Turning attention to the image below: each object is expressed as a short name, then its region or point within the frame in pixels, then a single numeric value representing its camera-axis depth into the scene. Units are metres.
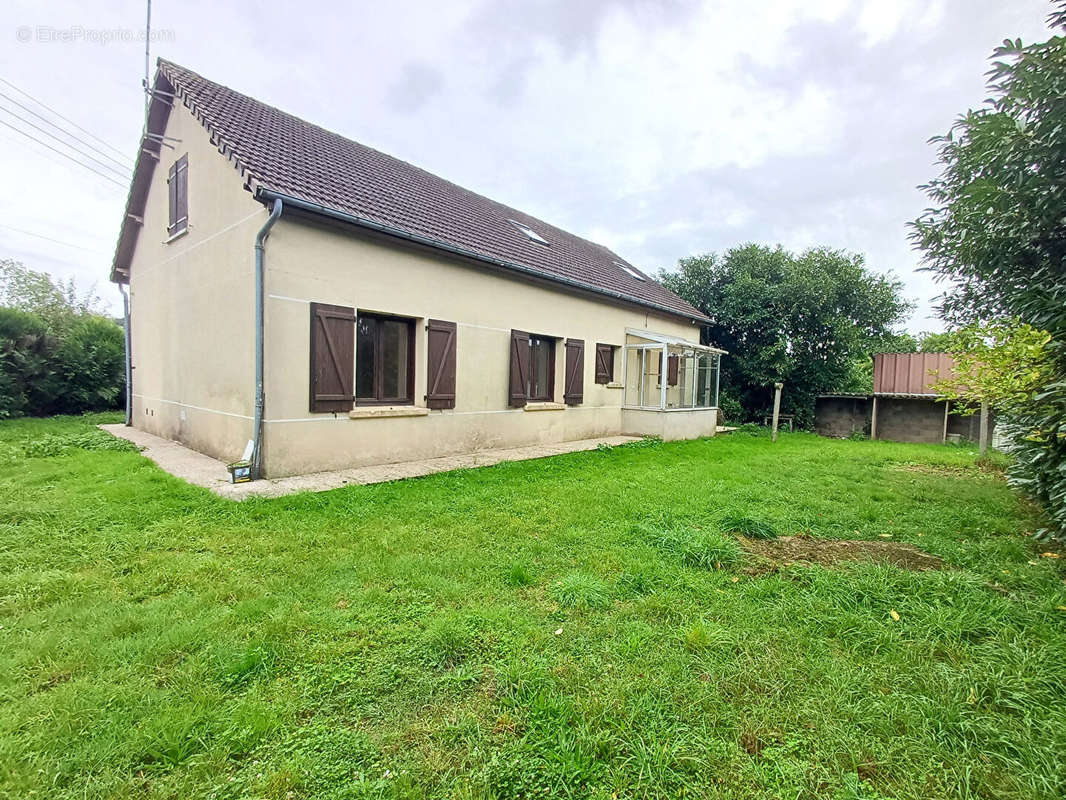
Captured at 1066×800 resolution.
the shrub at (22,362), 10.22
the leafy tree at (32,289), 17.91
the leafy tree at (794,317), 14.48
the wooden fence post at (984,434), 9.59
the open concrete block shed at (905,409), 13.22
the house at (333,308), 5.80
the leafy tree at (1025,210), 3.54
